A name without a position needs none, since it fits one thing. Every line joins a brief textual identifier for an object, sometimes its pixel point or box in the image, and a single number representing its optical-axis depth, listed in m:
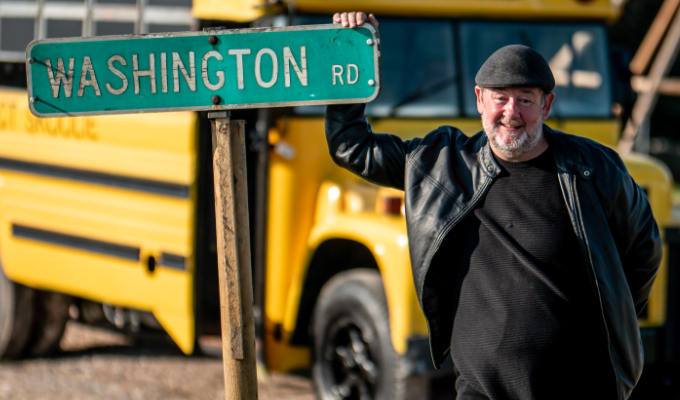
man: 5.49
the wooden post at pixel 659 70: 19.65
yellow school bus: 9.67
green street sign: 5.46
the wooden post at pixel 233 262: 5.45
